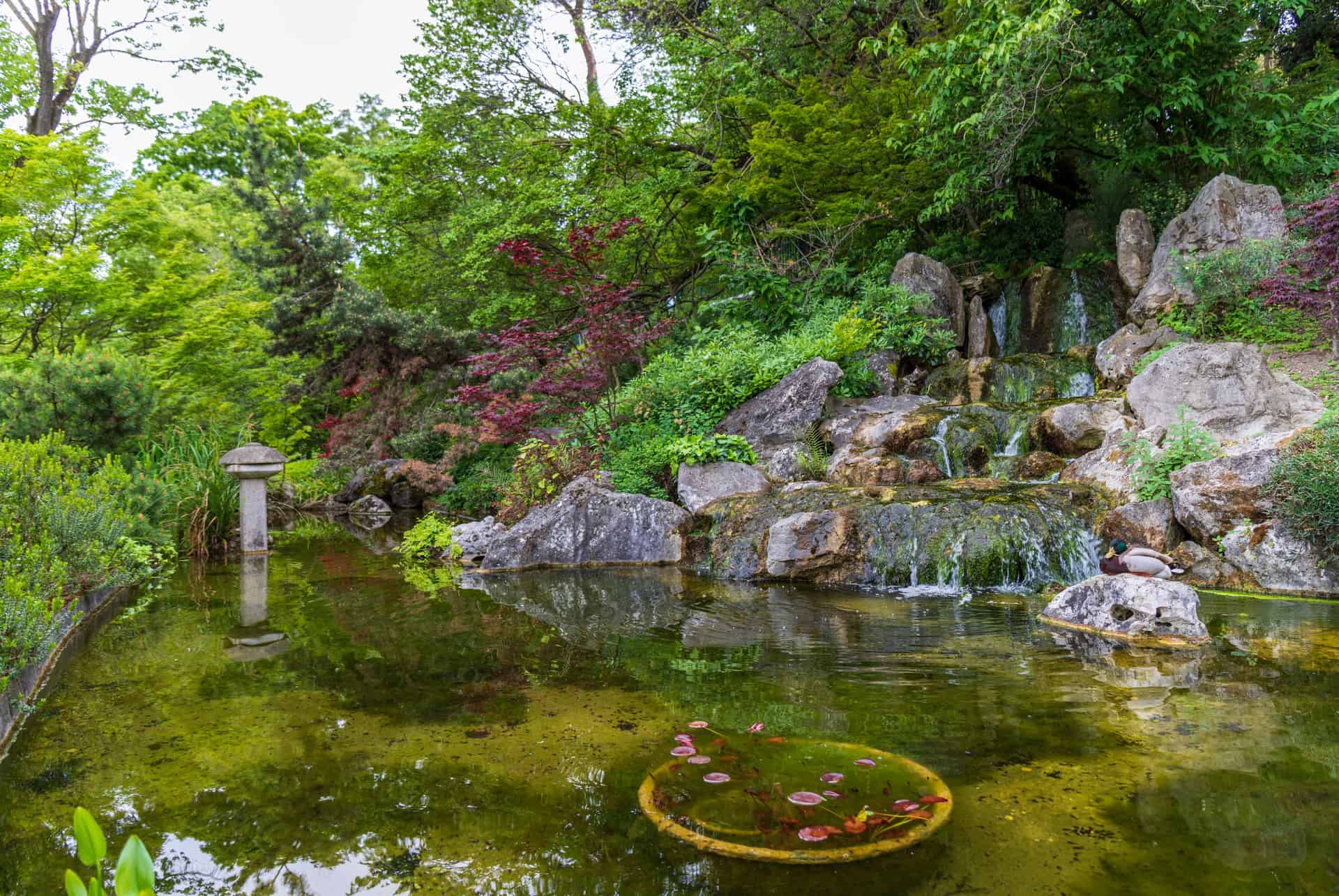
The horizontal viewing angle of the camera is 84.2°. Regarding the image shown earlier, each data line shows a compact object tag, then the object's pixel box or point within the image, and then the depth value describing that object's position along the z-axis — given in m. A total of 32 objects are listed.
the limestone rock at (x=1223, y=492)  6.20
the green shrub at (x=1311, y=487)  5.61
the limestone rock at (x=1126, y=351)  9.66
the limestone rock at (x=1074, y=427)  8.48
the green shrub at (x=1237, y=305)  9.16
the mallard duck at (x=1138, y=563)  5.23
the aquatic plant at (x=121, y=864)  1.19
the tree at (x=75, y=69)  15.86
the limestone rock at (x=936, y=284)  12.55
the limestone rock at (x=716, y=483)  8.95
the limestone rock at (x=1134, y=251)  11.27
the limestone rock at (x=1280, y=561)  5.77
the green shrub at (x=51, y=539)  3.49
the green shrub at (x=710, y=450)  9.31
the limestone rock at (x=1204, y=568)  6.09
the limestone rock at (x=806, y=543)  7.25
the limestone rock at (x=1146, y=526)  6.49
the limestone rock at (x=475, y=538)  9.28
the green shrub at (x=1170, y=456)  6.87
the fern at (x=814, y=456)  9.12
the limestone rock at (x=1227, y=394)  7.33
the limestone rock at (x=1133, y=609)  4.75
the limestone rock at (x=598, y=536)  8.58
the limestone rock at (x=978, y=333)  12.55
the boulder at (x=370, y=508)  14.59
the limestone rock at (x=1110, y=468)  7.30
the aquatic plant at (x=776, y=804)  2.42
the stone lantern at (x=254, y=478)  9.23
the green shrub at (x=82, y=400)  8.62
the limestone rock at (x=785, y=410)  9.88
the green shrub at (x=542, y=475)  10.02
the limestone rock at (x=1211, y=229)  10.00
